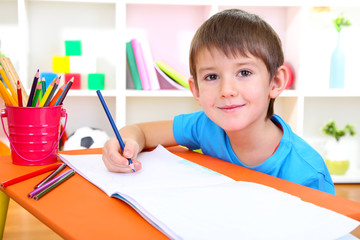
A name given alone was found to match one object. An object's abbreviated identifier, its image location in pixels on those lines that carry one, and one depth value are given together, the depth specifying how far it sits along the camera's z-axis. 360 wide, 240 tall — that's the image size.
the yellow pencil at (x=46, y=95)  0.78
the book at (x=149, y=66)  2.11
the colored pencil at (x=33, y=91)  0.73
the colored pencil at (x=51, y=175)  0.61
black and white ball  1.99
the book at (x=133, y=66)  2.12
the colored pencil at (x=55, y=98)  0.80
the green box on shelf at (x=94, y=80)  2.13
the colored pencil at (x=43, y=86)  0.82
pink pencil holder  0.76
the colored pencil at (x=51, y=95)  0.79
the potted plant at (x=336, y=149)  2.29
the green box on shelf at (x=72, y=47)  2.16
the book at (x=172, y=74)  2.14
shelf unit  2.12
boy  0.80
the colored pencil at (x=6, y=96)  0.77
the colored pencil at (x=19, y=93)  0.75
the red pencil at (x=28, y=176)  0.62
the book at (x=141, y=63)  2.09
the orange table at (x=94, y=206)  0.45
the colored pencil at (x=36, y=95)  0.77
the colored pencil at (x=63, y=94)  0.80
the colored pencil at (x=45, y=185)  0.56
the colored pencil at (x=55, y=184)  0.56
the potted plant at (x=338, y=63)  2.25
